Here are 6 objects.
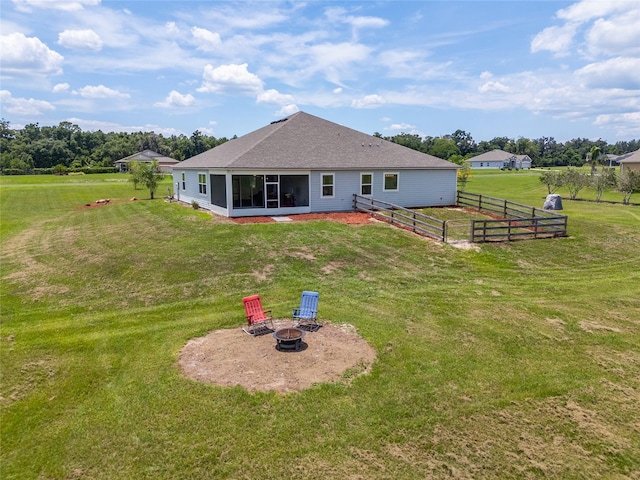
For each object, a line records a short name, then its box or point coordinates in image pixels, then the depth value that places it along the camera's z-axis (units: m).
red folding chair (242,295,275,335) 9.02
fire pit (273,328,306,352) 7.97
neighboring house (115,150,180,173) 85.56
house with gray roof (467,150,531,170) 109.06
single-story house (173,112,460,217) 22.05
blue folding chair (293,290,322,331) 9.30
